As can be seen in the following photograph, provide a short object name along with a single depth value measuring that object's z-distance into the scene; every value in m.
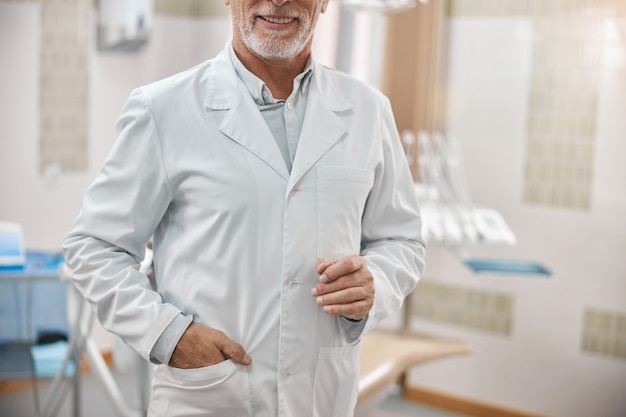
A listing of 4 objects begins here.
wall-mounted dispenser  4.50
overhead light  3.19
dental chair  3.01
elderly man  1.55
